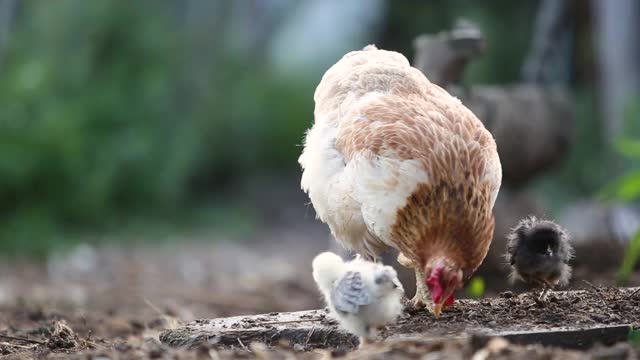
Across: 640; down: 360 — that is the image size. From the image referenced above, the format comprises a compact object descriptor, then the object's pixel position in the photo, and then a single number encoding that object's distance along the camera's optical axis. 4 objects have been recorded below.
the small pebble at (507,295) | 8.66
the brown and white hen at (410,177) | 7.64
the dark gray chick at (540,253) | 7.67
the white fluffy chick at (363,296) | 6.97
